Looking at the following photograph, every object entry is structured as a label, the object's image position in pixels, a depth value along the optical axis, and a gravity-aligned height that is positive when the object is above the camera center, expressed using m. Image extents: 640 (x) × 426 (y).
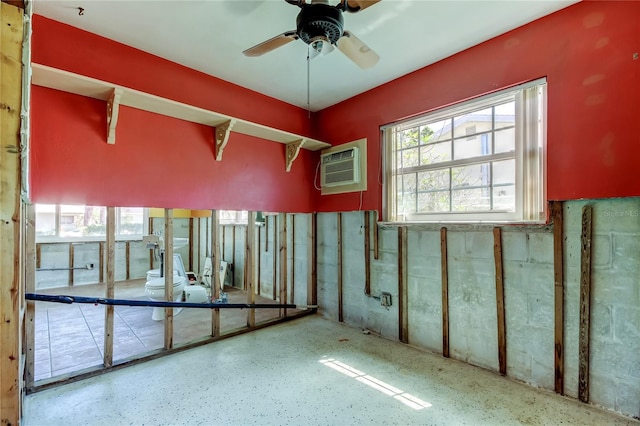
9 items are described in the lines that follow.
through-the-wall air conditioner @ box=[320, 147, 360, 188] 3.47 +0.59
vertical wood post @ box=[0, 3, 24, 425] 1.22 +0.03
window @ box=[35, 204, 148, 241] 5.21 -0.12
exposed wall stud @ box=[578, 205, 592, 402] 2.04 -0.59
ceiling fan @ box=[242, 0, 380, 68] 1.62 +1.10
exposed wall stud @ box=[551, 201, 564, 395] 2.14 -0.53
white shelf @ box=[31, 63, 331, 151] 2.05 +0.95
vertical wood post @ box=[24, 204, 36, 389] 2.13 -0.49
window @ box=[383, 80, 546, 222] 2.33 +0.50
